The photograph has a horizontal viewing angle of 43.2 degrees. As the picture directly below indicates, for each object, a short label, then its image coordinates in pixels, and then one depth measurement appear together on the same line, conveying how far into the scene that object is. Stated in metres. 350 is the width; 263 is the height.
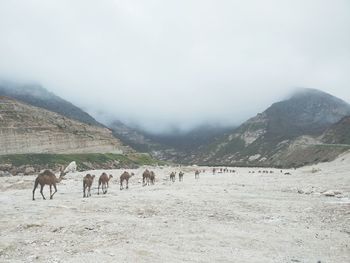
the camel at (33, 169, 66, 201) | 29.11
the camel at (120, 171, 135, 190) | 38.64
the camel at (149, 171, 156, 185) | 45.46
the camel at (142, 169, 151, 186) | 44.00
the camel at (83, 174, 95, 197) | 31.23
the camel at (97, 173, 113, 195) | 33.72
